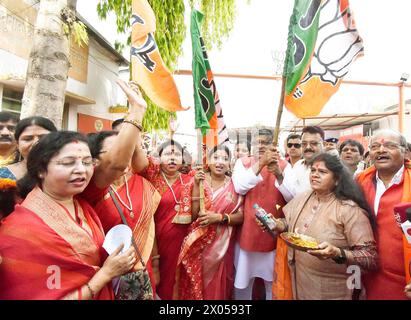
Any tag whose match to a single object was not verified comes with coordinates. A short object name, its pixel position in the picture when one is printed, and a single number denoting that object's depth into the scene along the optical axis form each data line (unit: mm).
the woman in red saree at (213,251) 2773
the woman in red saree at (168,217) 2816
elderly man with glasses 2084
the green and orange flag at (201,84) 2717
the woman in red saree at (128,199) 1816
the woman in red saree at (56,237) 1327
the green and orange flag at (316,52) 2365
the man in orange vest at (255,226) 2844
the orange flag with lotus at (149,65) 2537
